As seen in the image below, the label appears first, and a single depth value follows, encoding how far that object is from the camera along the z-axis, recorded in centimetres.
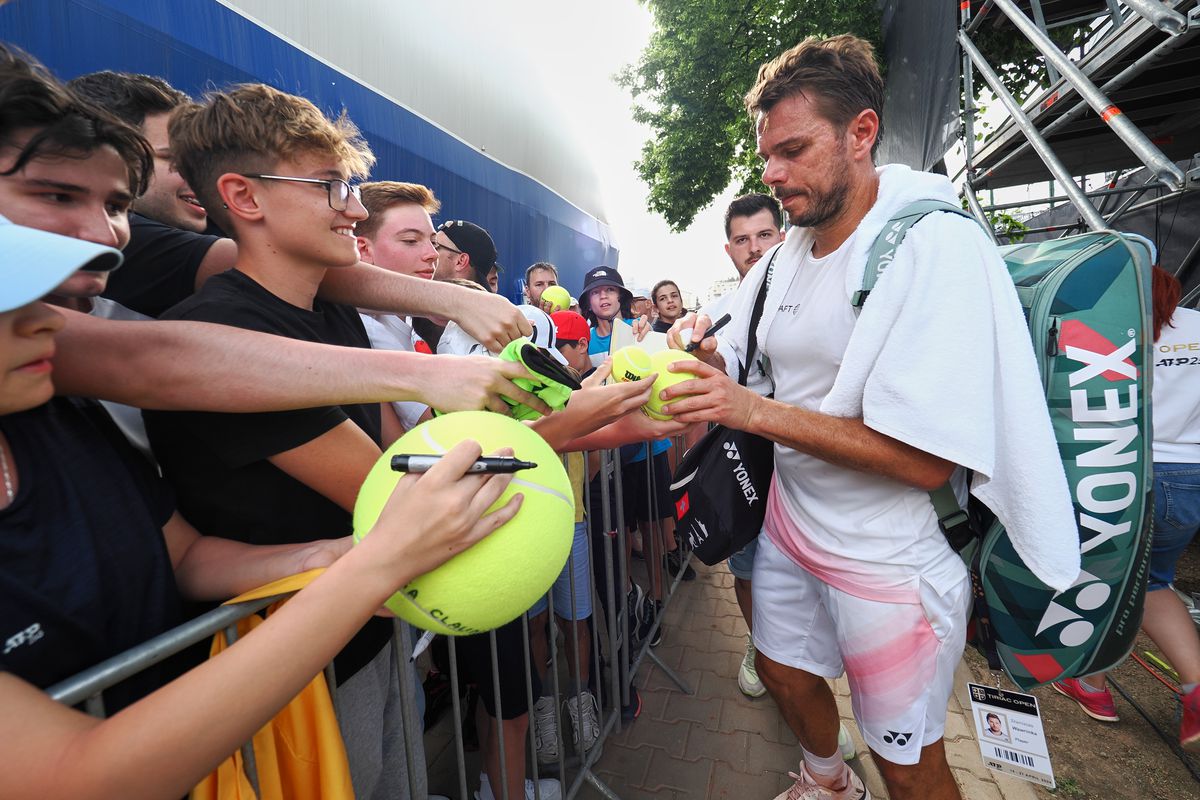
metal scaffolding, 323
